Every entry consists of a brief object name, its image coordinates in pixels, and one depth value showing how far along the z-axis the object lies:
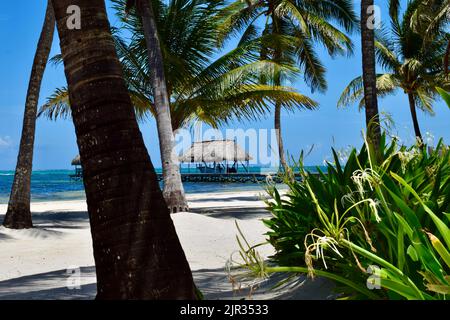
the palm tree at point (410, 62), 25.62
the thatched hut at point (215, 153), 39.38
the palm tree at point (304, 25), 21.12
